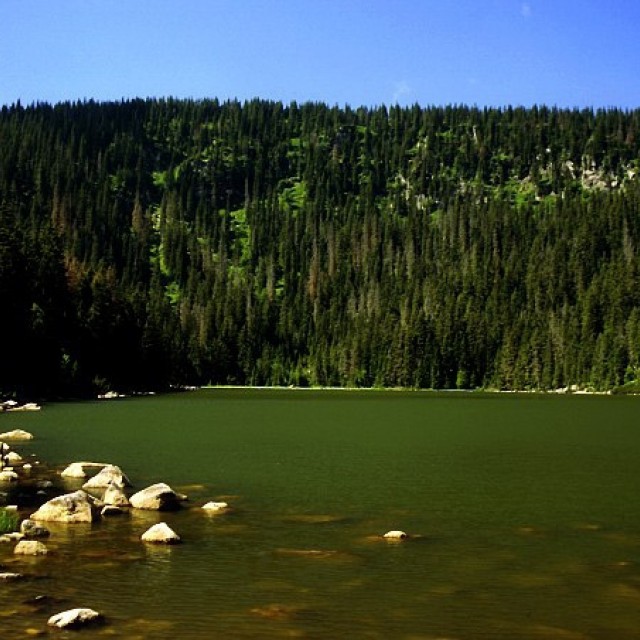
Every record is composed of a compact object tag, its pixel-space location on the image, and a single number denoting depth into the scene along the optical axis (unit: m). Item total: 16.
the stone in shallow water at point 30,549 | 21.30
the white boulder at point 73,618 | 15.45
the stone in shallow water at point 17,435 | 53.47
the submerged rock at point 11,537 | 22.63
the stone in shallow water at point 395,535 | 23.89
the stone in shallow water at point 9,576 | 18.64
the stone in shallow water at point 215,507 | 28.14
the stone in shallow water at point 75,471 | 35.56
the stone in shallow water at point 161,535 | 23.05
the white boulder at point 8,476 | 33.91
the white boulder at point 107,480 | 32.34
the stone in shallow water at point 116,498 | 28.70
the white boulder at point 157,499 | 28.25
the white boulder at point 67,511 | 25.77
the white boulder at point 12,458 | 40.42
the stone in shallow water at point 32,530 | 23.63
